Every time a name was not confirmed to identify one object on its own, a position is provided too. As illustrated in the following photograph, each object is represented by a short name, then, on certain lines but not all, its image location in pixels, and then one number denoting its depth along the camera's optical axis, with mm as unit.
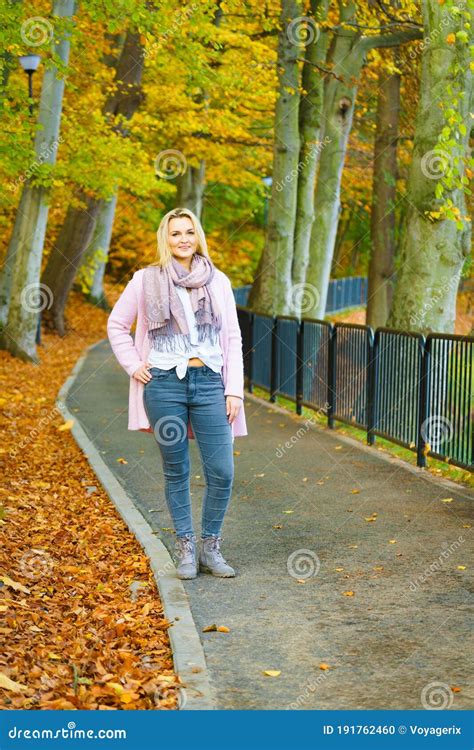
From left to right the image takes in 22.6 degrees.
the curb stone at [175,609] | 4863
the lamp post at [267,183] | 30780
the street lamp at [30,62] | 18656
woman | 6512
